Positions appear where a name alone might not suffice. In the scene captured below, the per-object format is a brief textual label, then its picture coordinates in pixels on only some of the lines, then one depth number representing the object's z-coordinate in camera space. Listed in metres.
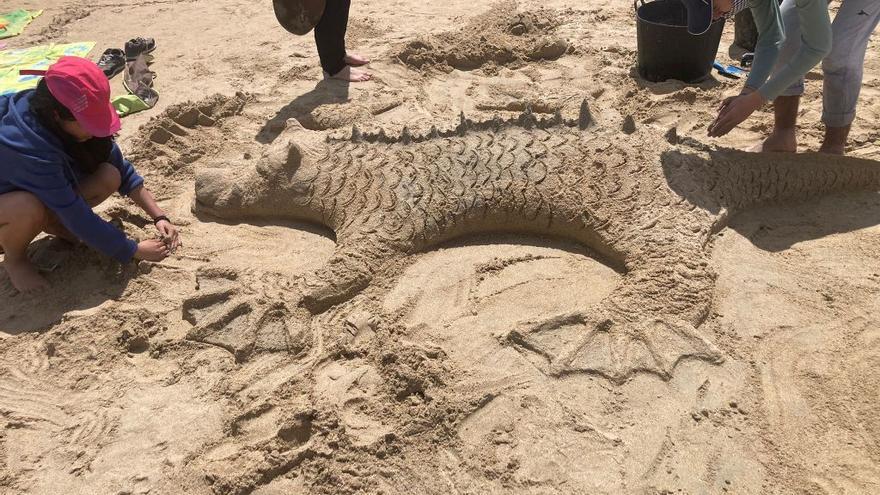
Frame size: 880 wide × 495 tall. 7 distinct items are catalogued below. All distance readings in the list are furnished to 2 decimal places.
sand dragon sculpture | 2.97
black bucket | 4.64
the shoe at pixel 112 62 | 5.57
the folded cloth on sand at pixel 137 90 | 4.98
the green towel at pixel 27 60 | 5.23
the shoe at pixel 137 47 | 5.86
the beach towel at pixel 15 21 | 6.68
